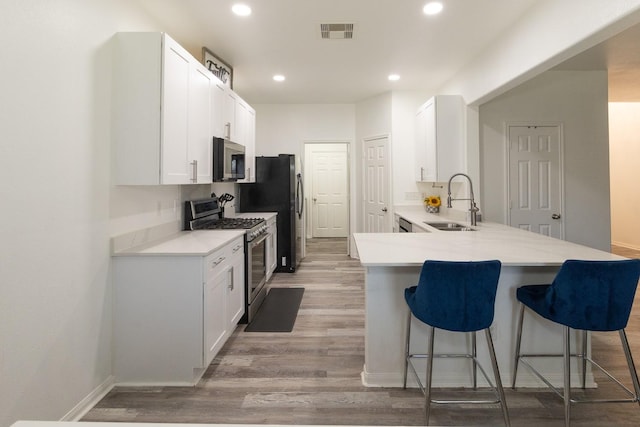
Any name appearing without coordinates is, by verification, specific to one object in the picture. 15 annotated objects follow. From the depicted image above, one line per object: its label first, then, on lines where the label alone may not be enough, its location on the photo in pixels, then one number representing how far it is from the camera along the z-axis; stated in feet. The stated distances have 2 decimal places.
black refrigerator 16.89
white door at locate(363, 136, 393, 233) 17.83
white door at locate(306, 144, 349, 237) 28.76
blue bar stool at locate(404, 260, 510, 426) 5.74
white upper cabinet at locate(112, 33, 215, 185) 7.44
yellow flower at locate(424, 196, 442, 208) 16.15
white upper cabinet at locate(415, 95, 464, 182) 13.32
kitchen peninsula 7.35
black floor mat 10.57
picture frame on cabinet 11.62
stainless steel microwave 10.55
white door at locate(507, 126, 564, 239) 14.01
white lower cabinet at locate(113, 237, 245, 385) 7.39
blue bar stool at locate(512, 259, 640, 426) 5.62
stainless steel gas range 10.70
